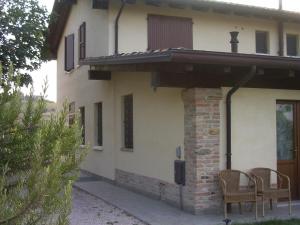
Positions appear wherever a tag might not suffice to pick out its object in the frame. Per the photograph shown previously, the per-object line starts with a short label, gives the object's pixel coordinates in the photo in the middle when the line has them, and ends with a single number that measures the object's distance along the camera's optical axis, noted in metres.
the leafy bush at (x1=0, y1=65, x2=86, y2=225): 2.94
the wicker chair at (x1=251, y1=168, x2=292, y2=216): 8.19
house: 8.24
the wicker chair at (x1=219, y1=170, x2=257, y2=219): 7.86
